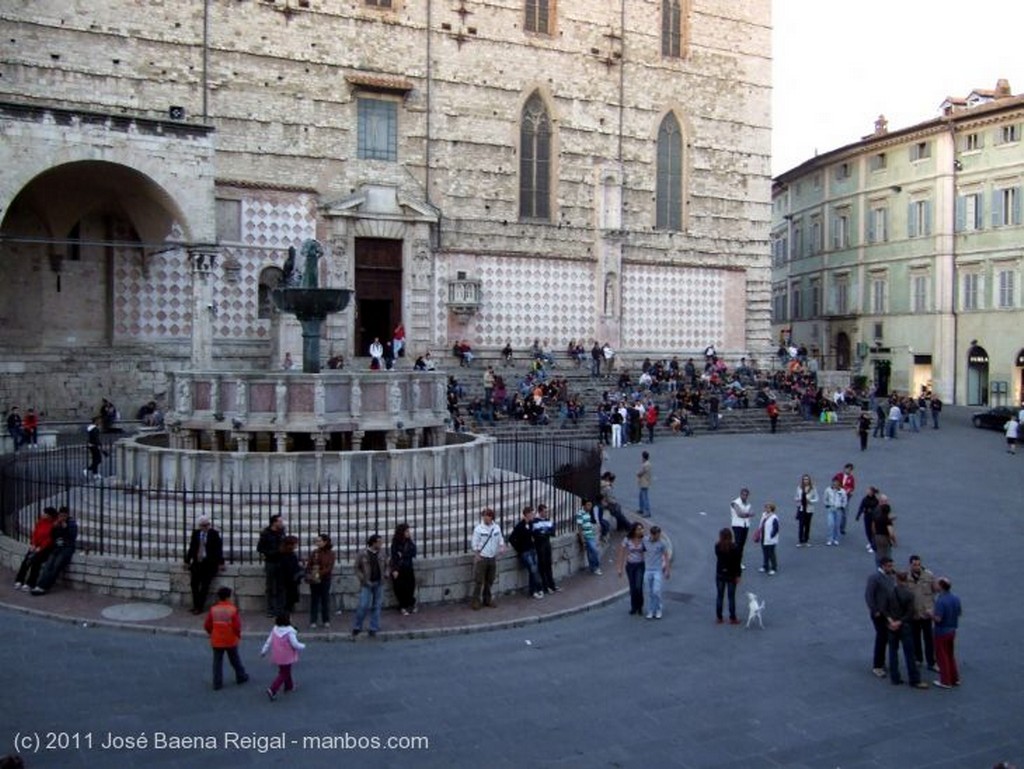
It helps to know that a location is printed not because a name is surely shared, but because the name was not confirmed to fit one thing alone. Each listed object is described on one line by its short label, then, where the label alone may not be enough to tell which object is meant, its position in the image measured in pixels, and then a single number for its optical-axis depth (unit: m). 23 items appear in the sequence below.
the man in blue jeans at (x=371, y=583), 11.41
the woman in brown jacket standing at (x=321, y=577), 11.52
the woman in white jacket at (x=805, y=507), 16.89
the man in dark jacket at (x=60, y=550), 12.79
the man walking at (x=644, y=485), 18.94
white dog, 11.98
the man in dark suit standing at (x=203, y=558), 11.88
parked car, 35.97
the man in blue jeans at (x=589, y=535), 14.59
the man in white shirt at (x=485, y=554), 12.56
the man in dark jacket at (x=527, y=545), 13.13
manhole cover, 11.80
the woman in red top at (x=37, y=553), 12.77
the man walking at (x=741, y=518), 15.00
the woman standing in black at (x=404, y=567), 12.02
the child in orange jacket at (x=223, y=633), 9.59
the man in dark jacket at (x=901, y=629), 10.09
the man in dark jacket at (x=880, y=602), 10.28
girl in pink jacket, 9.42
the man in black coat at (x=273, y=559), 11.66
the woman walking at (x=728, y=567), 12.39
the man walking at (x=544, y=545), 13.24
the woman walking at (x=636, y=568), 12.73
